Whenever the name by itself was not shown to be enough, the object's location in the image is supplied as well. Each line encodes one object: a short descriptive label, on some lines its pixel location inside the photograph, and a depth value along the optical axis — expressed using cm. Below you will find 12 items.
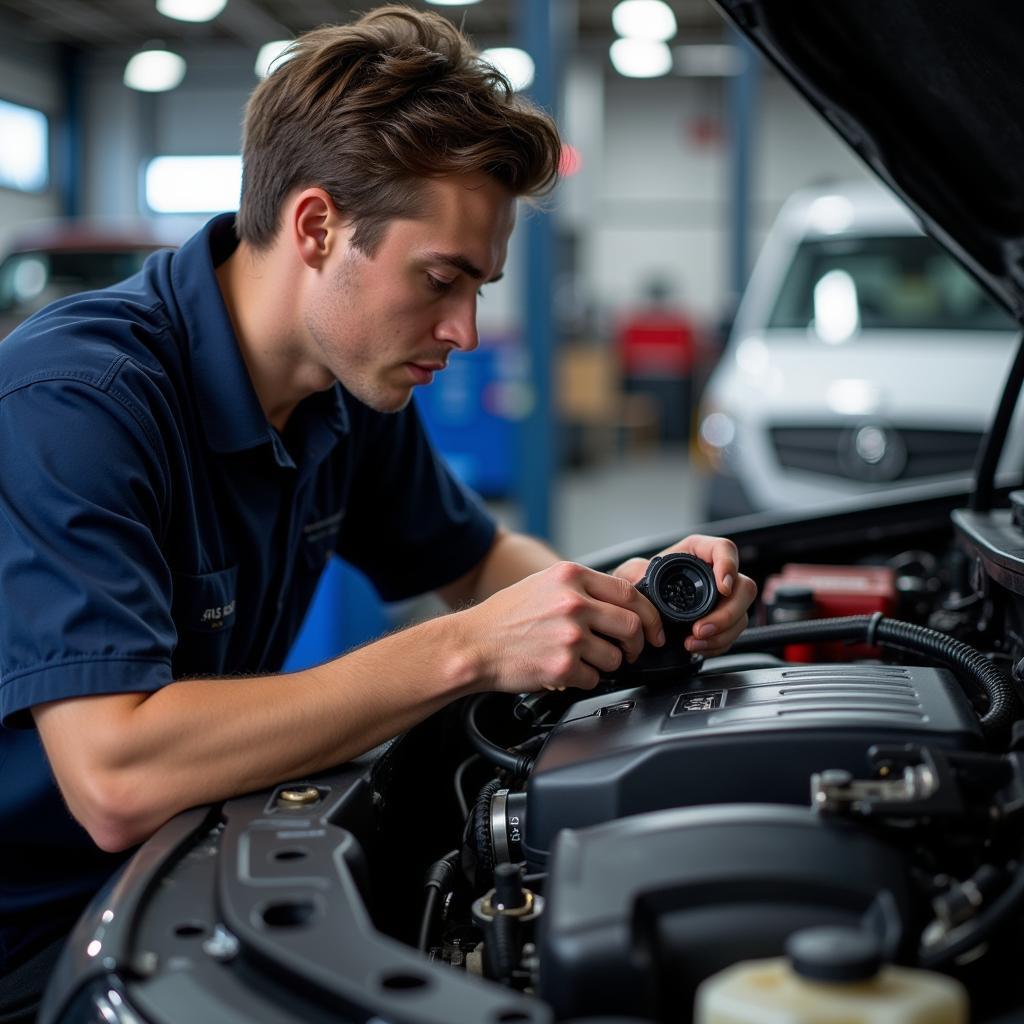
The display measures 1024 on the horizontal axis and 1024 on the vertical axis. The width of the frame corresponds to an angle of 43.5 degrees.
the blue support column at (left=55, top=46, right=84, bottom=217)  1312
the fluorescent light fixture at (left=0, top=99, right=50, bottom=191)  1195
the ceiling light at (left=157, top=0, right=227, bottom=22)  763
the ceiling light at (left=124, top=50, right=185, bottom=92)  1044
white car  420
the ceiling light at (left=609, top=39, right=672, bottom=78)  1079
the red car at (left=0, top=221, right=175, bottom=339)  563
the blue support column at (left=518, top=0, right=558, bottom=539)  455
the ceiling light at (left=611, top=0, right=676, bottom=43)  880
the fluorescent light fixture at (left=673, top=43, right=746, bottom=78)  1357
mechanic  107
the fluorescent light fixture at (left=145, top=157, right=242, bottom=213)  1352
